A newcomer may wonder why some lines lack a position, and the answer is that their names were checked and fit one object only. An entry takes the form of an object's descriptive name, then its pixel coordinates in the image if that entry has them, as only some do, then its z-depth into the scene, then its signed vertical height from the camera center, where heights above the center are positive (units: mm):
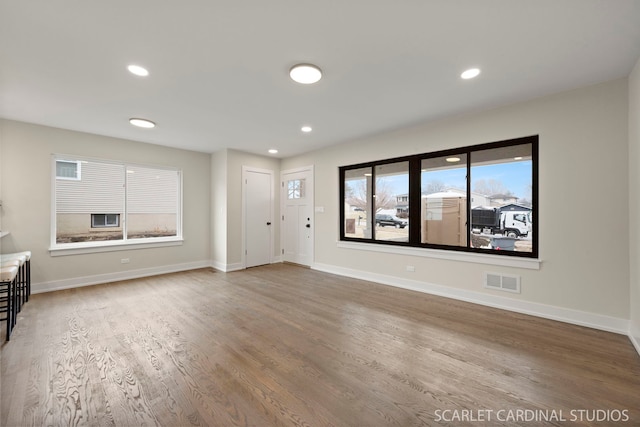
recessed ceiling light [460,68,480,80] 2449 +1376
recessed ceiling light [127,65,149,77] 2387 +1366
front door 5745 -76
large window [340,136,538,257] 3246 +206
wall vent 3195 -892
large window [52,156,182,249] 4223 +173
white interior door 5758 -53
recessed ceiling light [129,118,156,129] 3752 +1358
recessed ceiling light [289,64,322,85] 2367 +1345
